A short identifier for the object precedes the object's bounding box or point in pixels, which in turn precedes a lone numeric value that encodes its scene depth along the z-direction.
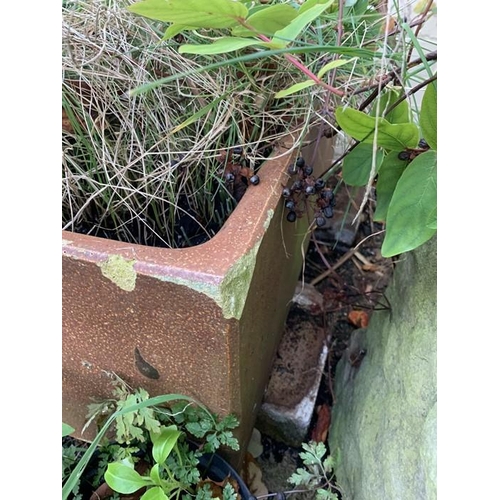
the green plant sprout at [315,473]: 0.67
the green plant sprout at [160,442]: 0.53
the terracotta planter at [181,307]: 0.47
